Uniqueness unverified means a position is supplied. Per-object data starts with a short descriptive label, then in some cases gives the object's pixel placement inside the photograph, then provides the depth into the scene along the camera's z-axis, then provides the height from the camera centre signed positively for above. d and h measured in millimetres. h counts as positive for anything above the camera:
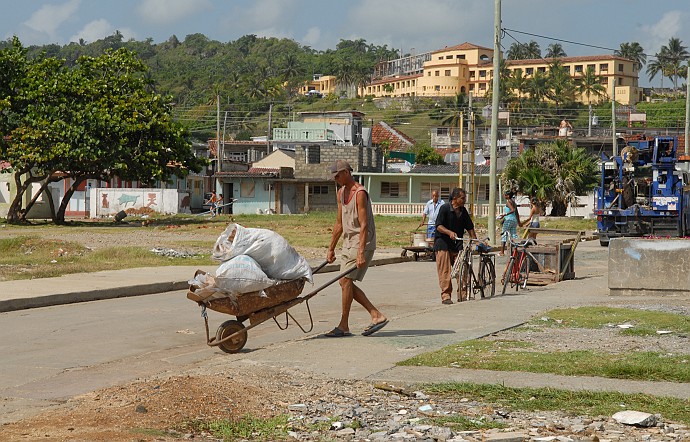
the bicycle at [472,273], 15750 -1330
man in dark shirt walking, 15422 -668
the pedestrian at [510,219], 24516 -759
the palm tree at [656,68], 178675 +21758
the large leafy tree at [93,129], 46031 +2563
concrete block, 16391 -1256
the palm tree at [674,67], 177075 +21264
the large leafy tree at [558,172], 56781 +883
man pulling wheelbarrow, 11258 -569
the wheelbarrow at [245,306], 10250 -1226
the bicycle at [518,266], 18827 -1454
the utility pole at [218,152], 77125 +2553
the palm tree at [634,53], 189388 +25298
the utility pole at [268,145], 91800 +3687
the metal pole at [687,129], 48281 +2818
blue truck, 32875 -148
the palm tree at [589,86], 157750 +15805
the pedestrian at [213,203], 60062 -1065
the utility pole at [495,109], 30234 +2361
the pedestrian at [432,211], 24891 -587
